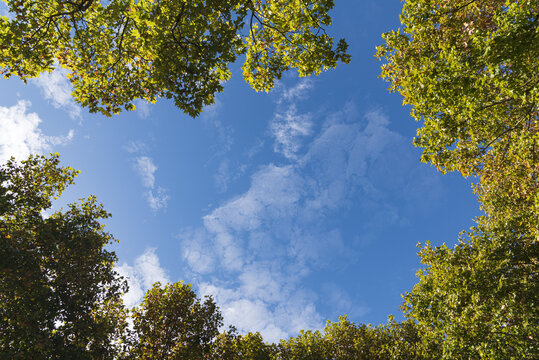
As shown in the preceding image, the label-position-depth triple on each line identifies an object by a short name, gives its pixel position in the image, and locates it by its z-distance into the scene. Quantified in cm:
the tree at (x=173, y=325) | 2069
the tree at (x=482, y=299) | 1231
